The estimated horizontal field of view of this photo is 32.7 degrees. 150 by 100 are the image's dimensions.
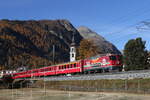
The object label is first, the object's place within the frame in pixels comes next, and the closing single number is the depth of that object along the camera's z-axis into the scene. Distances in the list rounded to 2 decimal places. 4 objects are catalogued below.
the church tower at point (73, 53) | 118.78
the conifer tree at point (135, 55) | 60.47
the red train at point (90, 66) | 53.63
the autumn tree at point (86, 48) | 106.86
